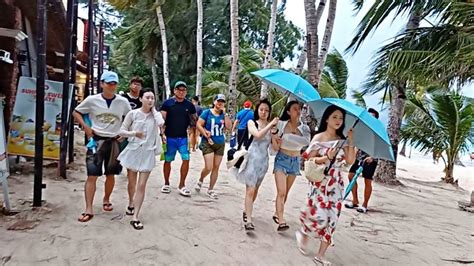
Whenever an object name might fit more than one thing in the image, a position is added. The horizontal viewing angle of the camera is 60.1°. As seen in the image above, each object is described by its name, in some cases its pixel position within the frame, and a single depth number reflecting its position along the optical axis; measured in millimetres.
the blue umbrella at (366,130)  3812
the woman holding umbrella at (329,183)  3996
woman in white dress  4660
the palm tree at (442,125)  11859
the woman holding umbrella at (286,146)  4785
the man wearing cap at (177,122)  6027
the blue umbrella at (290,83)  4461
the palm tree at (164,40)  19550
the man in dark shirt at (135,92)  6086
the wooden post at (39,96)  5039
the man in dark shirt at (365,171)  6496
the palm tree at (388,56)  8923
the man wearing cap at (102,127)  4605
